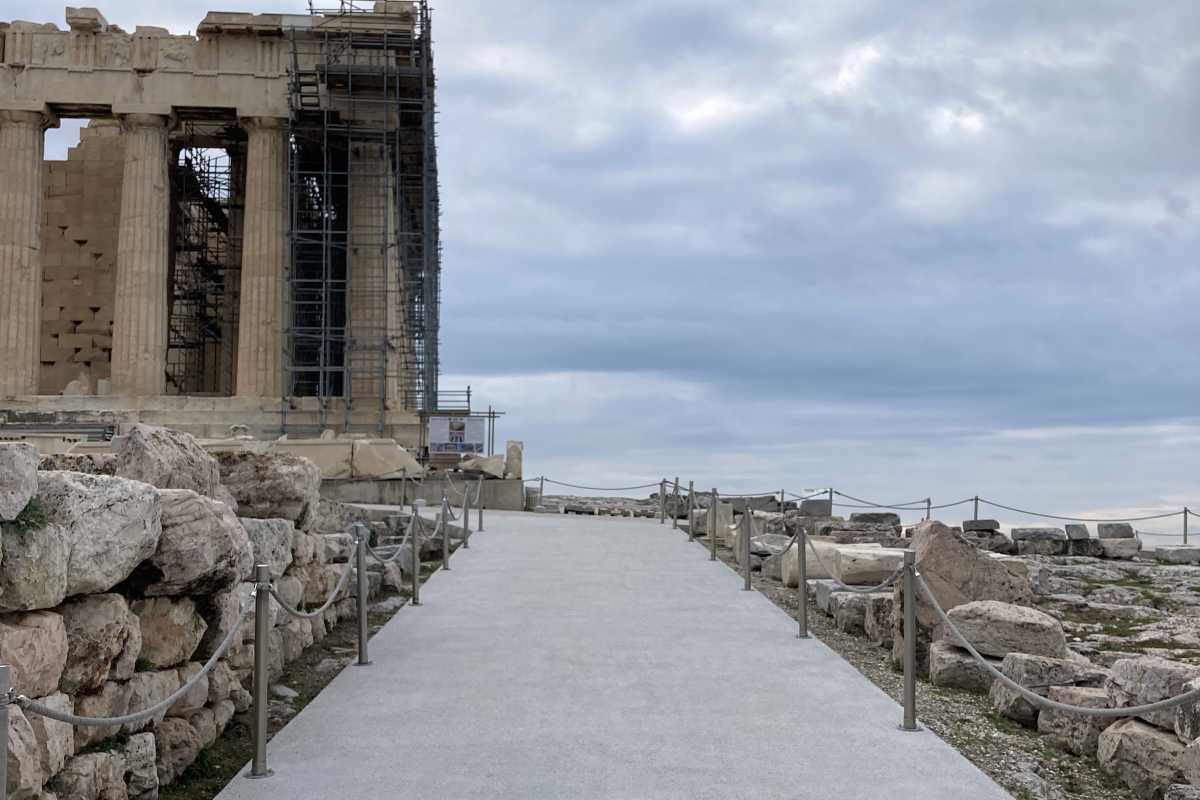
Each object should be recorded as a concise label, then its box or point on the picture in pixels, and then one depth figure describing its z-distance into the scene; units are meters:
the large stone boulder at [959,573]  10.48
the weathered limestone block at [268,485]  9.68
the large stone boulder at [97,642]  5.28
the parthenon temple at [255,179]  33.47
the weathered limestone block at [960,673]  8.60
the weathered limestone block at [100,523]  5.29
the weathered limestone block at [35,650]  4.72
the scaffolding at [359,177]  34.31
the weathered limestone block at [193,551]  6.14
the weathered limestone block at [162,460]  7.70
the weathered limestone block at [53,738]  4.77
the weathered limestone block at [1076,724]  6.89
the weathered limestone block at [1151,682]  6.33
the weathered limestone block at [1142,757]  6.09
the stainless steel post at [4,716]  3.92
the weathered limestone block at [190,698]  6.32
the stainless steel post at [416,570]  11.60
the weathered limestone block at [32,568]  4.82
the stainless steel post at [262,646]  6.07
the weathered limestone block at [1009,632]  8.79
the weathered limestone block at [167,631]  6.16
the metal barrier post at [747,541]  12.74
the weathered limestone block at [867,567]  13.12
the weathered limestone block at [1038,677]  7.70
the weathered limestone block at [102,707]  5.29
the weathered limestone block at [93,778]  4.95
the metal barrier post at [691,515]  18.49
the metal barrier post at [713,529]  15.71
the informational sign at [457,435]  30.45
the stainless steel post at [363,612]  8.73
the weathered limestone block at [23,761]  4.45
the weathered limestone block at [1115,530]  24.95
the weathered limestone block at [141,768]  5.53
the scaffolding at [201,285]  40.19
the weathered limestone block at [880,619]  10.07
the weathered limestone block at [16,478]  4.80
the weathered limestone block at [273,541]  8.40
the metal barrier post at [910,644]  6.91
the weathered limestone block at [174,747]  6.00
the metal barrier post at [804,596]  9.85
